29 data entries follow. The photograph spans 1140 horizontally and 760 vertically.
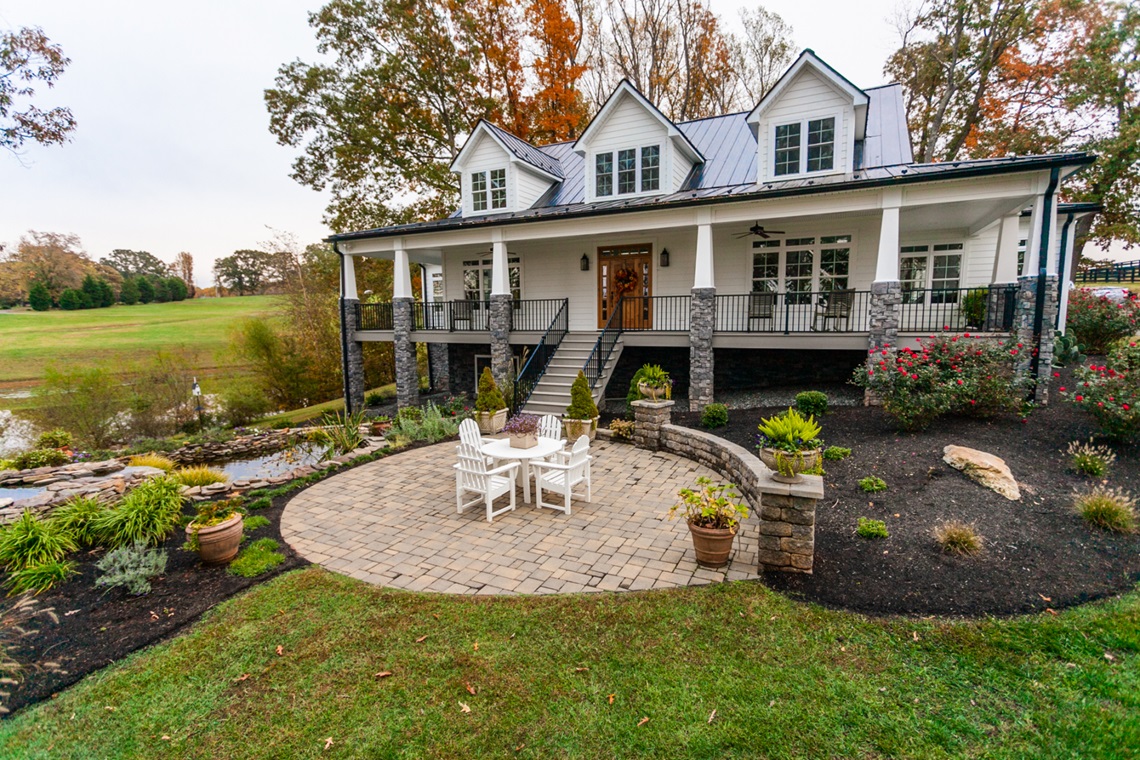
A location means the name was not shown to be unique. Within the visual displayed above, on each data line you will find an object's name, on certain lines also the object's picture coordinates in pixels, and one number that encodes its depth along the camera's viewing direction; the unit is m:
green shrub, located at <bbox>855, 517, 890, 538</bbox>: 4.86
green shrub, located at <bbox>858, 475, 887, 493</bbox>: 5.84
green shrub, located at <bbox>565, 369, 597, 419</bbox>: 9.82
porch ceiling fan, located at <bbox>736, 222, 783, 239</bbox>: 11.59
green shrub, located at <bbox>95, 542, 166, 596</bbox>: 4.45
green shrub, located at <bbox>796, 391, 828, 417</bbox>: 8.97
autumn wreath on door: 14.09
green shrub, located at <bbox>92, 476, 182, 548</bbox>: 5.43
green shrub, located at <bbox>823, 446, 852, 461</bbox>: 6.96
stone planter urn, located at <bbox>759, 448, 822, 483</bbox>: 4.40
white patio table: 6.41
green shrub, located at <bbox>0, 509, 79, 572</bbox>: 4.95
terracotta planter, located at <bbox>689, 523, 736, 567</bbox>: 4.60
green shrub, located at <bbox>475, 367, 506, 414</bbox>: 10.59
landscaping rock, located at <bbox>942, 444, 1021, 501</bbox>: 5.51
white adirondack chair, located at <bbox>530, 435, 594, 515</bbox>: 6.25
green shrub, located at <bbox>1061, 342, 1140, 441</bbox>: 6.16
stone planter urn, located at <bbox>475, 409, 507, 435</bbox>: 10.52
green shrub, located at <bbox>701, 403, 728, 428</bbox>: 9.16
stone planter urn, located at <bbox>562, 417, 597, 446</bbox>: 9.66
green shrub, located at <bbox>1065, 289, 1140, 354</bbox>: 12.78
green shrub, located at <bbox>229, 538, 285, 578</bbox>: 4.86
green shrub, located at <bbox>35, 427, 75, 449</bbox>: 10.62
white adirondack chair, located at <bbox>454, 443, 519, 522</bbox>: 6.06
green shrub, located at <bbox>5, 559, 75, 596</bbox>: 4.57
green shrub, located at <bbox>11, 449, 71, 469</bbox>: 9.48
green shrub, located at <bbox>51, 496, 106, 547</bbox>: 5.41
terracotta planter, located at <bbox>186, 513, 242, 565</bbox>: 4.86
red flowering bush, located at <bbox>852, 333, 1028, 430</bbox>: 7.32
